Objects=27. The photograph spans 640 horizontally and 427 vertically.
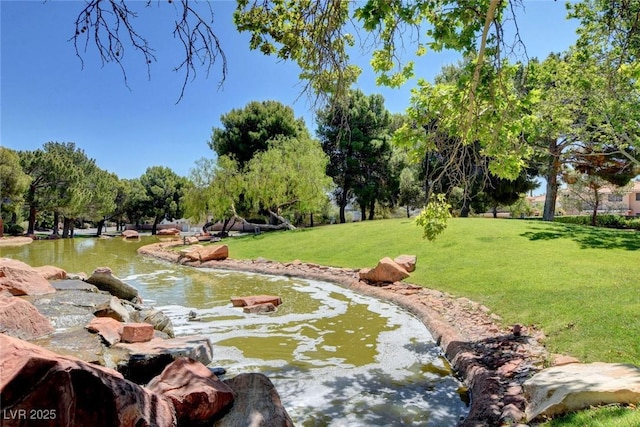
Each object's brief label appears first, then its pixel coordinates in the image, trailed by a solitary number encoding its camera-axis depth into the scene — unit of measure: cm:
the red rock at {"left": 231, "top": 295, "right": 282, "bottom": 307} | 1027
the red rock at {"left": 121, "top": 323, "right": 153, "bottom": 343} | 634
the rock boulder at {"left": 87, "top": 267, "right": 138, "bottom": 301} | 1081
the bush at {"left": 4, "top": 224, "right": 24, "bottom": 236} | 3728
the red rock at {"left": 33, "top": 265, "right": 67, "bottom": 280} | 1149
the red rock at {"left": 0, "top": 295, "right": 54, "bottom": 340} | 587
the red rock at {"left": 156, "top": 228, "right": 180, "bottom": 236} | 4112
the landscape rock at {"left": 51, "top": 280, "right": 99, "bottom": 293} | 967
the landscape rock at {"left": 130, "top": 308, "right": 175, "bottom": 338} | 781
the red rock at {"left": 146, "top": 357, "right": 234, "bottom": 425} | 395
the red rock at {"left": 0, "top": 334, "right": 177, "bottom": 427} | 286
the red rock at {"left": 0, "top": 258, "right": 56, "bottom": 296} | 832
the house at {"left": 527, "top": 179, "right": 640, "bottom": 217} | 5372
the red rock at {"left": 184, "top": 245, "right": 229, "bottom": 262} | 1925
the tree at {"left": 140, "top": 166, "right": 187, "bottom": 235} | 5078
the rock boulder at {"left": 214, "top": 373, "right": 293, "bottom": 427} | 390
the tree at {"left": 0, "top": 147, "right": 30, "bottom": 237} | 2762
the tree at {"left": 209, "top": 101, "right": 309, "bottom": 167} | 3503
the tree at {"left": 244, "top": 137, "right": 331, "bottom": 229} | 2848
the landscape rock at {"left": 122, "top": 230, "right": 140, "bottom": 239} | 3797
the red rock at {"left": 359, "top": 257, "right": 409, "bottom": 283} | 1259
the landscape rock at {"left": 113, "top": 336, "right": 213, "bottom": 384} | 549
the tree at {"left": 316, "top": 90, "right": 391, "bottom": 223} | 3612
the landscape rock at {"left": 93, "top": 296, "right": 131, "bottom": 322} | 775
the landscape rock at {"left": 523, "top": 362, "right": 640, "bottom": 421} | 360
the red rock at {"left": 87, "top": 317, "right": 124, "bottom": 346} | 622
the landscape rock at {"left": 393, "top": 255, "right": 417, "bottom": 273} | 1345
